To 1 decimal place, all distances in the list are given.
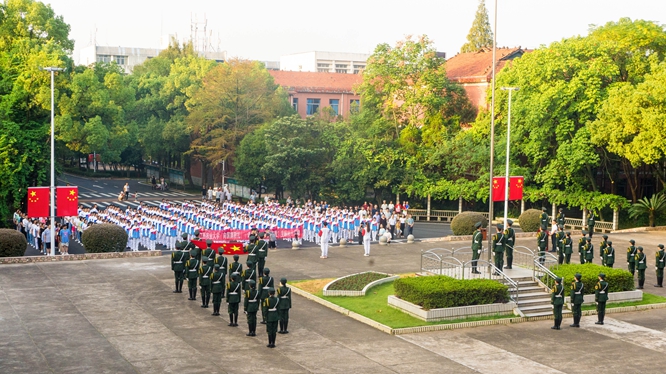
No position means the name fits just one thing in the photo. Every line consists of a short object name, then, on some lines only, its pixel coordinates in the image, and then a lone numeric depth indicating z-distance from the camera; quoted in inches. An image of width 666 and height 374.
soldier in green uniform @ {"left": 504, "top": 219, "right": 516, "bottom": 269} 930.1
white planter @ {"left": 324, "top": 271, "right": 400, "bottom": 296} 900.6
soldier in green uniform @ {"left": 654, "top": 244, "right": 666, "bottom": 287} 997.8
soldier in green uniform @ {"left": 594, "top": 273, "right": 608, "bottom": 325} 800.9
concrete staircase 844.6
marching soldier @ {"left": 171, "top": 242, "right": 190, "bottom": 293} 899.4
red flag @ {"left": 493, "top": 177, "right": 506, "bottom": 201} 1430.9
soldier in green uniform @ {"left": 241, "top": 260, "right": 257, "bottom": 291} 776.6
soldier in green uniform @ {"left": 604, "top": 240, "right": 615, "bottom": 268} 1007.0
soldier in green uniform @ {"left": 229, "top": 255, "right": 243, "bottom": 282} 816.3
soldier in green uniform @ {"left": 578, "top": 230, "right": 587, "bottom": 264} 1050.3
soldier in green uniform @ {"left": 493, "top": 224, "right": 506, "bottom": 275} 910.4
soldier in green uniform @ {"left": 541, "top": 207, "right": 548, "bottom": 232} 1226.6
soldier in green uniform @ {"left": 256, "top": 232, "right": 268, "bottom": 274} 957.2
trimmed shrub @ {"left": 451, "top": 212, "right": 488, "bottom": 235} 1401.3
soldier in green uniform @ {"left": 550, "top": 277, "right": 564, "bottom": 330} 781.3
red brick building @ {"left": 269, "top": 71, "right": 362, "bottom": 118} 2618.1
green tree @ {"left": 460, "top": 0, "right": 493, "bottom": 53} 2691.9
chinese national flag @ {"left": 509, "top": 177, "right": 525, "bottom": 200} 1457.9
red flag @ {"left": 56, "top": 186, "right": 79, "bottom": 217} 1167.0
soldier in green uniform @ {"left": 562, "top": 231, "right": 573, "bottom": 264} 1077.8
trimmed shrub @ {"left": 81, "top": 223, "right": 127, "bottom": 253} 1155.3
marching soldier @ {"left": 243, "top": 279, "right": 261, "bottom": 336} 716.0
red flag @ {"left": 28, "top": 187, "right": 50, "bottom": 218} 1149.7
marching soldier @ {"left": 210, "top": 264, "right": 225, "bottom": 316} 808.3
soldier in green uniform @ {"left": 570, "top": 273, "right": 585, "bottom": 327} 791.1
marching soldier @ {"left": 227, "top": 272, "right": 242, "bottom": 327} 751.1
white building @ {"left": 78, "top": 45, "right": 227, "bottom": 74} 5187.0
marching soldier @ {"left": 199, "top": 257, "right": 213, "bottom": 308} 831.7
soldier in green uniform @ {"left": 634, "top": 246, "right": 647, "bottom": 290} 975.0
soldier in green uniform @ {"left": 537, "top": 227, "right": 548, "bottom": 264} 1130.7
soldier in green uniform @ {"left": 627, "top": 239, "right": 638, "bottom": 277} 1000.2
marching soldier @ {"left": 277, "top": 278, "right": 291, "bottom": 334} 722.8
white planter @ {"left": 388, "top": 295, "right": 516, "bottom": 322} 796.3
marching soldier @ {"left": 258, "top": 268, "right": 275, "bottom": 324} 718.5
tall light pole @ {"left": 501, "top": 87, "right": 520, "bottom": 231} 1368.1
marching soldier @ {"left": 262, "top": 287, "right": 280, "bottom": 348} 689.6
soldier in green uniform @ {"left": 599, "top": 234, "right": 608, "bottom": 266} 1017.4
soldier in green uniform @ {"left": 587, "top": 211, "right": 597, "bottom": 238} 1269.4
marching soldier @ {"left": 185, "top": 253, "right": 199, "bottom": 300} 864.9
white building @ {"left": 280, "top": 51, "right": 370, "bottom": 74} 4315.9
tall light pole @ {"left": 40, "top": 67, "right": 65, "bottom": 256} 1144.2
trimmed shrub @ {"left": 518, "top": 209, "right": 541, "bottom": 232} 1466.5
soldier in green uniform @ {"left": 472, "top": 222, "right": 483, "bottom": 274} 932.0
